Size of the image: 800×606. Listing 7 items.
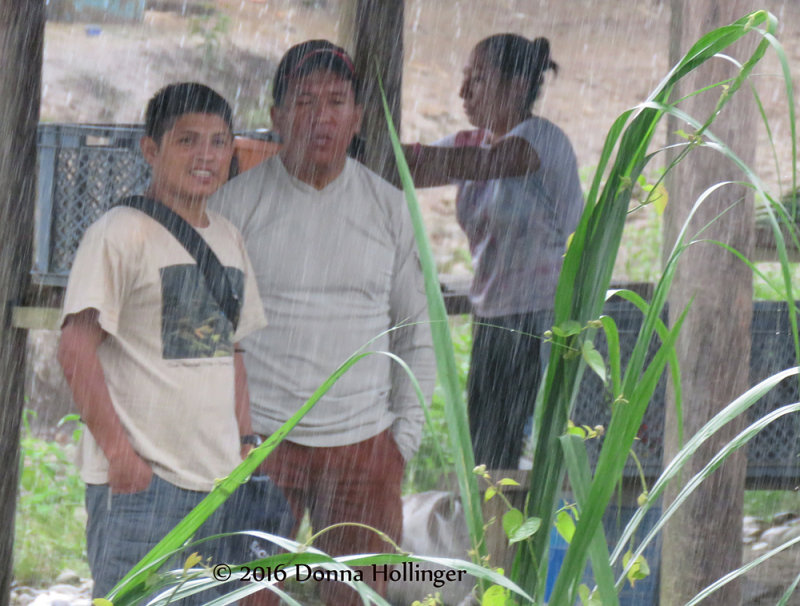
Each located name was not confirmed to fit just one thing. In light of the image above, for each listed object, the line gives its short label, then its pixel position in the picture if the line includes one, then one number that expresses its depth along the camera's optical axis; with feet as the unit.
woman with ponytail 36.72
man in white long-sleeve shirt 36.09
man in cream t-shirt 34.93
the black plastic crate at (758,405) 36.45
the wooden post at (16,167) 35.69
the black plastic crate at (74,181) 35.86
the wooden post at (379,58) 36.76
